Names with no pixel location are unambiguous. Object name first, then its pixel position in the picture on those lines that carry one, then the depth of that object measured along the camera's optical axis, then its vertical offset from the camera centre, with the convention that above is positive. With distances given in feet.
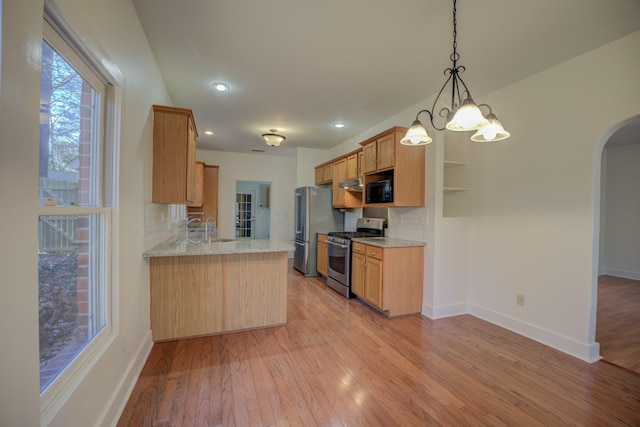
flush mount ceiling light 14.66 +3.99
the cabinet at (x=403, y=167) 10.85 +1.89
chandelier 5.19 +1.88
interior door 23.43 -0.26
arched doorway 14.64 -0.18
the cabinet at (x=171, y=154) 8.10 +1.67
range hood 13.67 +1.46
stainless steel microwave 11.22 +0.92
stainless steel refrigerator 16.88 -0.54
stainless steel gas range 12.89 -2.02
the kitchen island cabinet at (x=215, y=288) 8.31 -2.58
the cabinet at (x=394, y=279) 10.50 -2.67
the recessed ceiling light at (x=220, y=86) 9.93 +4.66
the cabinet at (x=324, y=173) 16.92 +2.52
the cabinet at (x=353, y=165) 14.01 +2.55
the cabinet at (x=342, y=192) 15.39 +1.16
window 3.65 -0.02
